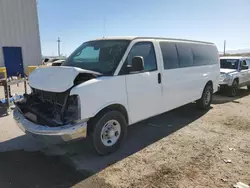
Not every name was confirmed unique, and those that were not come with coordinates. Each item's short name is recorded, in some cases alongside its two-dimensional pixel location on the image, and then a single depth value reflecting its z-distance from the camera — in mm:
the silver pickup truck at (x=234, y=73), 9695
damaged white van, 3473
